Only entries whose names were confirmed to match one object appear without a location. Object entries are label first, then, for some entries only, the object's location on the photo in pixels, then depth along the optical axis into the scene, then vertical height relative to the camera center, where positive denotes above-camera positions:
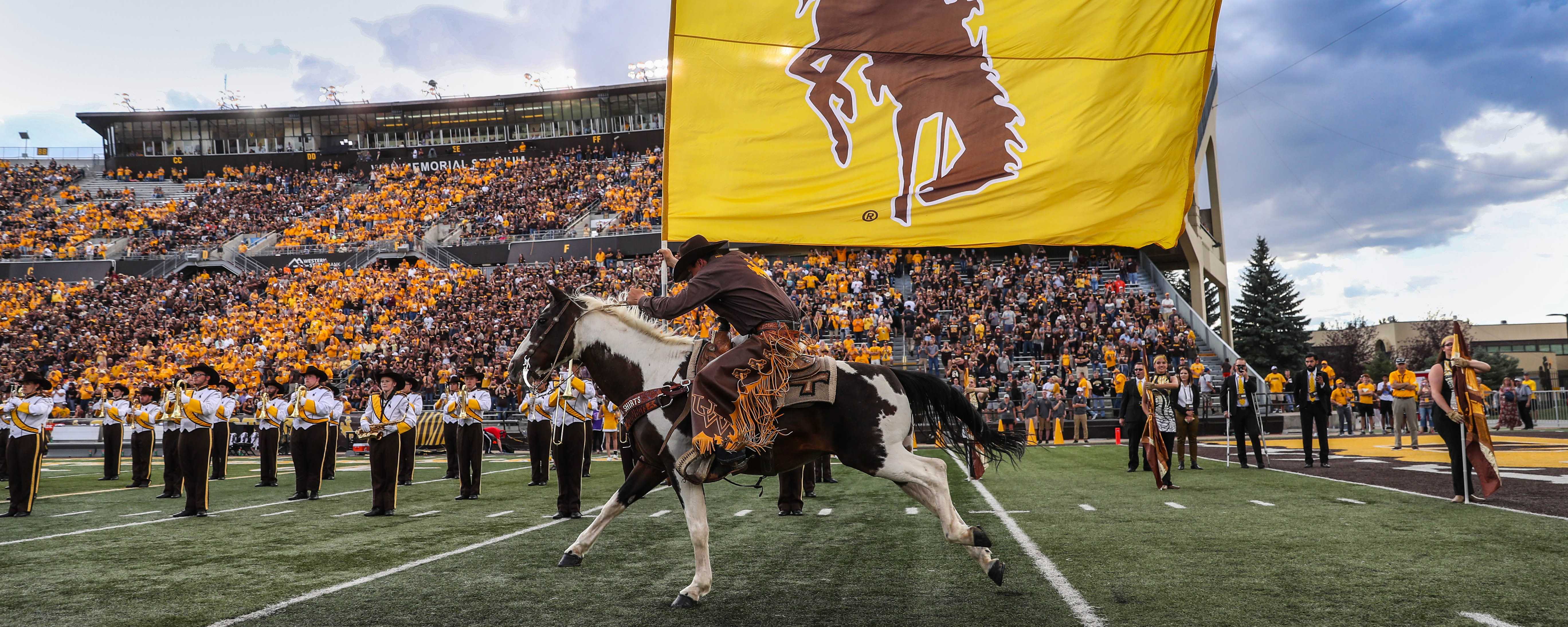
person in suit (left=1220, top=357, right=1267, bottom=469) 14.41 -0.30
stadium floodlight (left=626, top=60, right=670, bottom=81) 60.31 +21.44
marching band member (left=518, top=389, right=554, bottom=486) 14.12 -0.64
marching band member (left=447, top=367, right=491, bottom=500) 12.72 -0.54
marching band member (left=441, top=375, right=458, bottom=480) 14.52 -0.80
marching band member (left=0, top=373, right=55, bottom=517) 11.27 -0.64
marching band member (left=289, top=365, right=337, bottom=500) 13.23 -0.67
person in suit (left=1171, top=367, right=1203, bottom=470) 13.90 -0.41
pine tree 56.84 +4.41
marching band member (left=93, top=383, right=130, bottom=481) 17.39 -0.80
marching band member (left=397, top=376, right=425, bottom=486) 11.69 -0.78
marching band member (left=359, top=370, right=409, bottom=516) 10.65 -0.73
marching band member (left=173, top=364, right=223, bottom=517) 10.81 -0.62
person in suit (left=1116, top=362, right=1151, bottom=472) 14.52 -0.50
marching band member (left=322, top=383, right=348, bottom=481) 15.58 -1.16
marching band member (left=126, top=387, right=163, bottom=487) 15.91 -0.78
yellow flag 8.02 +2.51
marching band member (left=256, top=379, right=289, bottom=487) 15.64 -0.73
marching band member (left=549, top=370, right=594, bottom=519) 10.10 -0.68
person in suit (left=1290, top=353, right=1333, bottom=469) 14.23 -0.22
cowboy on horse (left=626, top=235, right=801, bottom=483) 5.19 +0.12
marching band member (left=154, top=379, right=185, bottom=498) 13.91 -1.23
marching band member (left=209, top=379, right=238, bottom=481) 14.46 -0.72
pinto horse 5.20 -0.18
